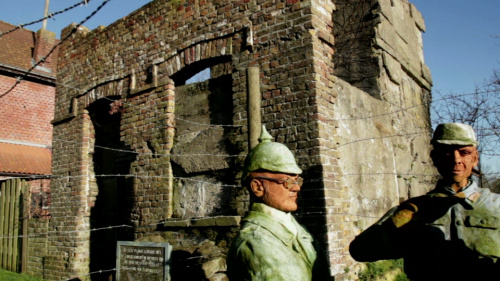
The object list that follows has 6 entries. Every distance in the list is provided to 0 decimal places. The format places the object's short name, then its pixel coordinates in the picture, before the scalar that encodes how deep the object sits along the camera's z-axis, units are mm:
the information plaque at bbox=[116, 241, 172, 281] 4480
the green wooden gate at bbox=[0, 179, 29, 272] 8234
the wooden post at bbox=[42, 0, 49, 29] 23750
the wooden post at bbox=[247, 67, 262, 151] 4949
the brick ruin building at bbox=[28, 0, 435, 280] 4762
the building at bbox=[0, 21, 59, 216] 13695
